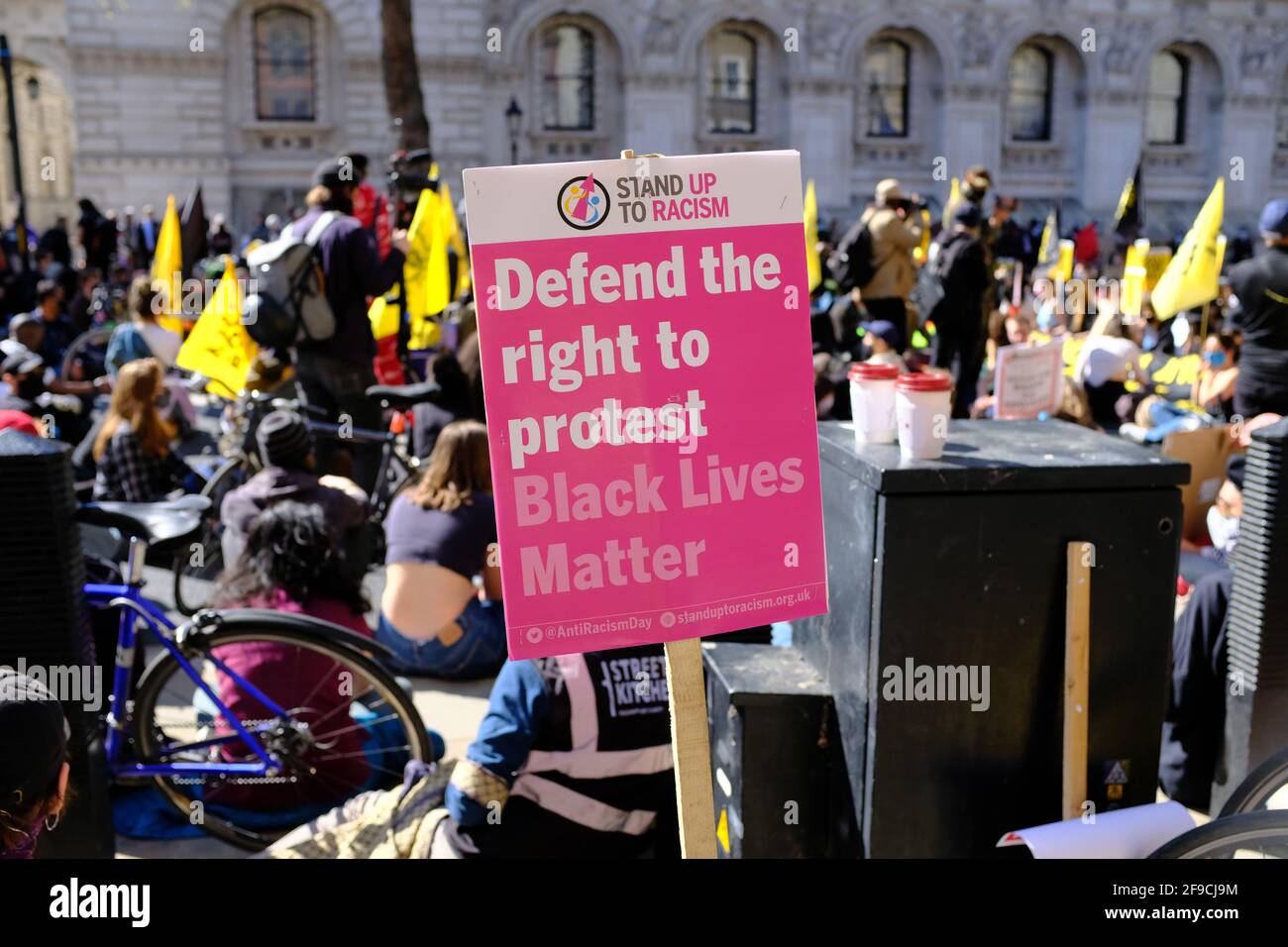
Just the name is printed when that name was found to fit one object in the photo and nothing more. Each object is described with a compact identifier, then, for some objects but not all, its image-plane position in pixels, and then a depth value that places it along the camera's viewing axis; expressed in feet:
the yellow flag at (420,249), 27.96
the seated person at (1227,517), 15.87
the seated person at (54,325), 36.83
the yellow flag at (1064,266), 46.58
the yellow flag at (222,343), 21.16
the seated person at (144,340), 30.45
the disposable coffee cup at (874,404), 9.76
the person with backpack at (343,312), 22.21
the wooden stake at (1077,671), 8.84
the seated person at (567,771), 9.40
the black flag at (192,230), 35.24
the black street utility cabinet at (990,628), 8.83
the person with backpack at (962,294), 29.94
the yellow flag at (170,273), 31.68
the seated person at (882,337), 27.71
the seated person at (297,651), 12.61
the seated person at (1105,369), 30.04
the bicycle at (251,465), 21.17
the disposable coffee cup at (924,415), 9.15
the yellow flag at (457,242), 30.71
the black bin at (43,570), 10.72
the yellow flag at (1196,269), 26.22
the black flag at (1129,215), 47.78
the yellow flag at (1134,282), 34.40
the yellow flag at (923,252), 49.37
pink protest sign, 6.99
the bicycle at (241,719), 12.40
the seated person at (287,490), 15.52
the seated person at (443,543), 15.01
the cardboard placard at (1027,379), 18.30
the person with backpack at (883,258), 33.94
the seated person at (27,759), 6.28
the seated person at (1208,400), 23.79
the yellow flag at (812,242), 38.01
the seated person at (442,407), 21.22
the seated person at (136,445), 21.01
